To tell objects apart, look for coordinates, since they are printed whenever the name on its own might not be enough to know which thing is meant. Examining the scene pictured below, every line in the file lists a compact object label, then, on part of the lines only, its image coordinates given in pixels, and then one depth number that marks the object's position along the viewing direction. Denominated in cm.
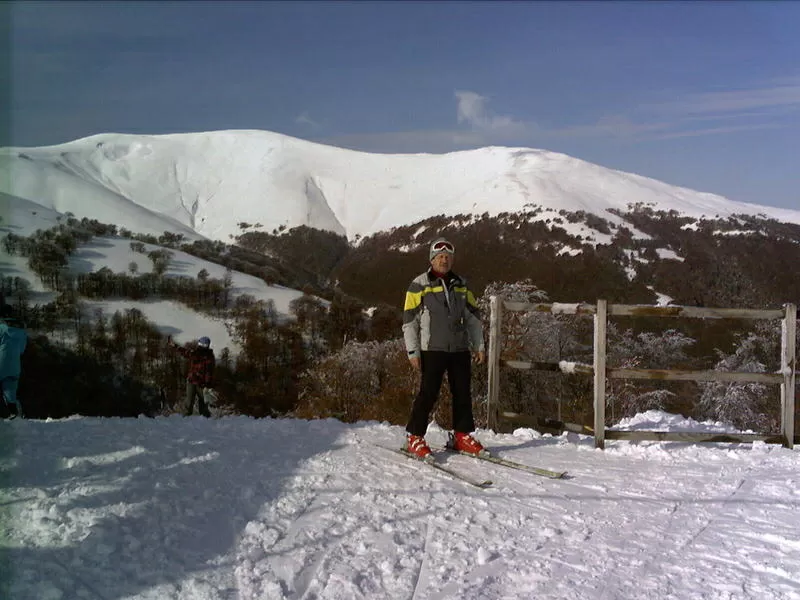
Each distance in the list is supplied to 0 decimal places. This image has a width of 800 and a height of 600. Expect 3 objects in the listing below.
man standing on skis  607
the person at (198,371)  1049
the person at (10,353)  845
